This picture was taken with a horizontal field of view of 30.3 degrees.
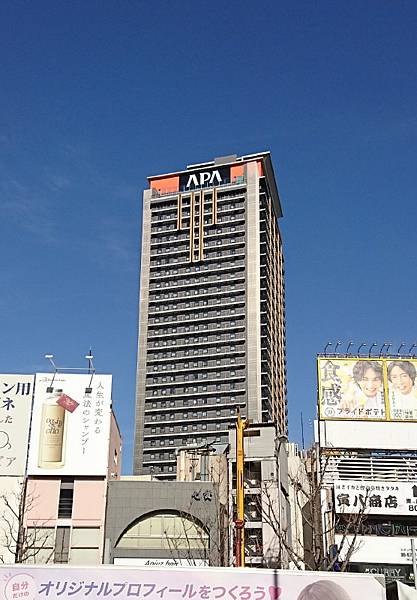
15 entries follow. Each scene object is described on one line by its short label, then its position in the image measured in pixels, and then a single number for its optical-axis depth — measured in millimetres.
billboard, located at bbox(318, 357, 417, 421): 53344
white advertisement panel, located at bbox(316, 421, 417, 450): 52656
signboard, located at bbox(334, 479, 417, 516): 49719
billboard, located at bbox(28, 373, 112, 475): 45469
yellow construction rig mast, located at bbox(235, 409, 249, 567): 21000
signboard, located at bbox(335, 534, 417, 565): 47438
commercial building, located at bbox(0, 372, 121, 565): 44375
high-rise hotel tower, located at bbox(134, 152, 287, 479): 91125
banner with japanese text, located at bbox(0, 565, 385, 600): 10906
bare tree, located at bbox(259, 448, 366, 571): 46219
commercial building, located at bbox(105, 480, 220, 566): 43969
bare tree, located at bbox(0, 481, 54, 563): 43462
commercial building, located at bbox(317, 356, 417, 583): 50000
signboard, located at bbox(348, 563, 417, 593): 46866
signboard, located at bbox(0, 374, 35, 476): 45250
